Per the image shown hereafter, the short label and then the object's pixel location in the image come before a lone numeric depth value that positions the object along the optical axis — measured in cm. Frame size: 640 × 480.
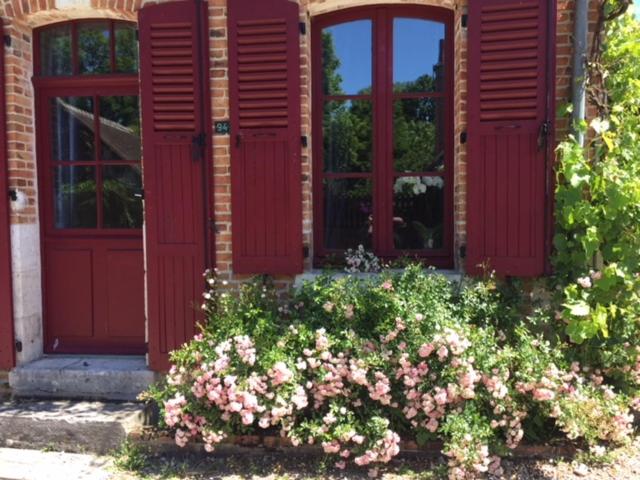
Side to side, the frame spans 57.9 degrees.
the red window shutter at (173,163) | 435
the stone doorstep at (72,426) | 407
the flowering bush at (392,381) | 354
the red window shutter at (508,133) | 406
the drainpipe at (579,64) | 399
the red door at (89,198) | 484
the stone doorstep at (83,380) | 448
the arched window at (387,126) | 452
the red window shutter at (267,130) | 427
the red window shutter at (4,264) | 453
